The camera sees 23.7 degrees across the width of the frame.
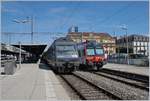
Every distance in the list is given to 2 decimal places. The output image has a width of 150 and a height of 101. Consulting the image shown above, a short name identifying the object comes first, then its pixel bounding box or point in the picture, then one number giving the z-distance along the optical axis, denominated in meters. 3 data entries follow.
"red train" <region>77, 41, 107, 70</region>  35.44
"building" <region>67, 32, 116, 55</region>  114.44
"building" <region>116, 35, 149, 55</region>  126.34
